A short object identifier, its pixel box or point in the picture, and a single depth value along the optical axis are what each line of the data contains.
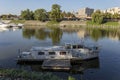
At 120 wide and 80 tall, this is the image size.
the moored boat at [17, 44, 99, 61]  13.13
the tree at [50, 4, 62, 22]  63.51
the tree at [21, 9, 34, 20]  70.15
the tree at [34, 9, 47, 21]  65.73
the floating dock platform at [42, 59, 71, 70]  11.44
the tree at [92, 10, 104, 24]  56.78
